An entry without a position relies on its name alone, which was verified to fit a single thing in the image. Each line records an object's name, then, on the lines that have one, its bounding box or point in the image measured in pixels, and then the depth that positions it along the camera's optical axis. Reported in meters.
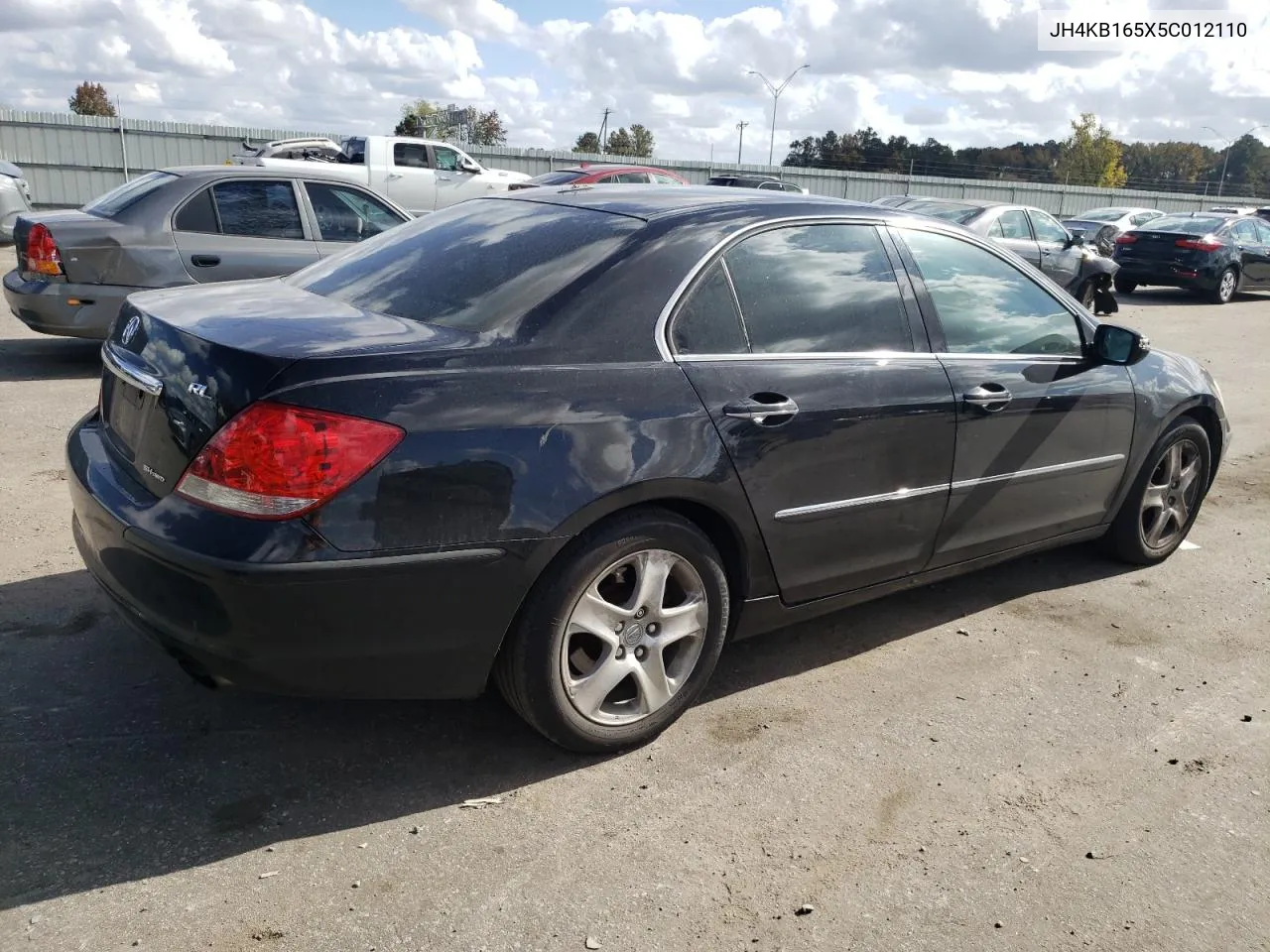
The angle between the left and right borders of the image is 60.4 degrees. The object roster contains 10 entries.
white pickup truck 18.61
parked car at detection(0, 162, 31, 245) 15.00
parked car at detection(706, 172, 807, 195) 24.72
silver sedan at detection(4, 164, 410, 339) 7.90
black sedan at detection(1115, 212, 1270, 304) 17.75
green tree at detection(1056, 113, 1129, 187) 68.06
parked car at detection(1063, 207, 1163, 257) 21.67
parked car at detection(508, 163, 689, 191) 15.12
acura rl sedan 2.69
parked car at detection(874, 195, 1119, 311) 13.97
